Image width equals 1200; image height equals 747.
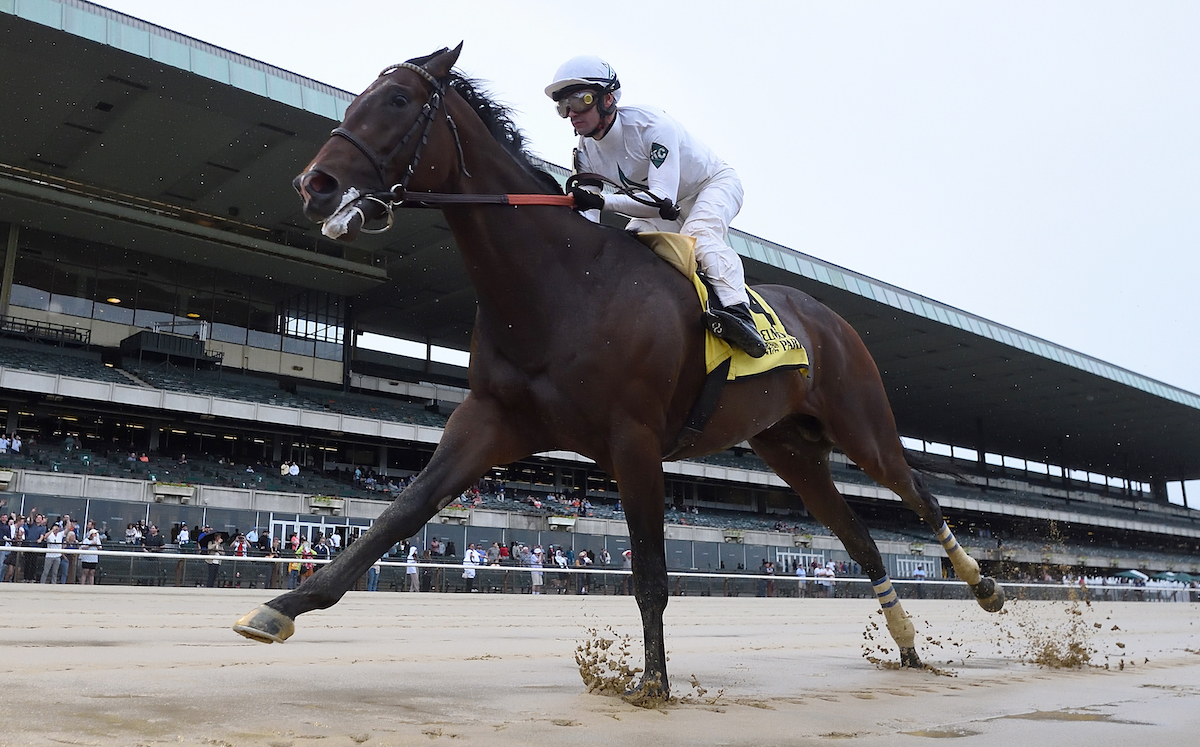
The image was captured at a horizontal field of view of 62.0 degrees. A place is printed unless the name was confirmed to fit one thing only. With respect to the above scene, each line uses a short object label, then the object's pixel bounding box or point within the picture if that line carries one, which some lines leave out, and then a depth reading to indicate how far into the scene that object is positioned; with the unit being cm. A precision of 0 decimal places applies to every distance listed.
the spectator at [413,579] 1742
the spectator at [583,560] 2611
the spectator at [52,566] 1384
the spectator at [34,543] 1356
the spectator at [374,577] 1672
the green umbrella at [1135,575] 4747
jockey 439
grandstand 2381
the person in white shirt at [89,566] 1420
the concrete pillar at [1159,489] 7607
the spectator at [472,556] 2333
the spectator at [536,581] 1802
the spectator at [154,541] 1979
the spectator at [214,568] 1519
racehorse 366
